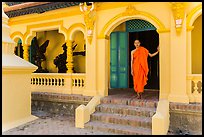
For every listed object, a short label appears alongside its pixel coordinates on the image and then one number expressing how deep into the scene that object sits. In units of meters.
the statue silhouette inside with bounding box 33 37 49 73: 11.41
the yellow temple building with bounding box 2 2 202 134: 6.45
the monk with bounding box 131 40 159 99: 7.02
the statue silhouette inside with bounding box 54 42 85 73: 10.84
